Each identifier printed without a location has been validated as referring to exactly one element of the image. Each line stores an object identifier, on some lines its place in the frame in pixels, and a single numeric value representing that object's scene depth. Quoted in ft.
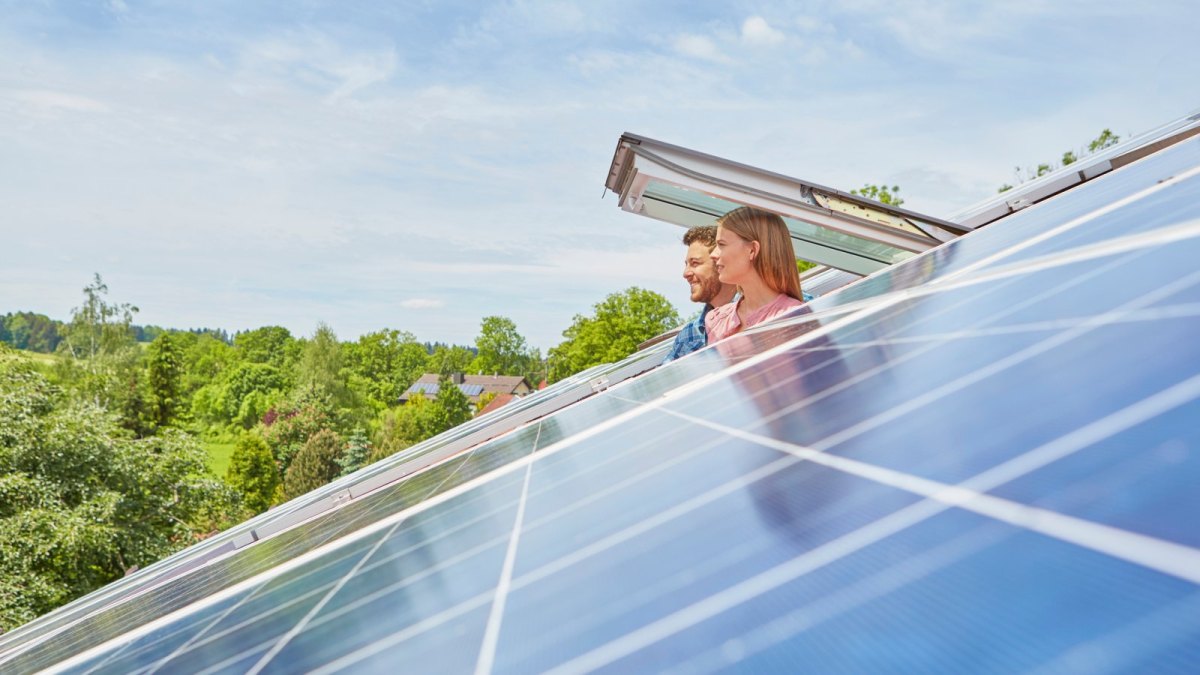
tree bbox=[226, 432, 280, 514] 243.81
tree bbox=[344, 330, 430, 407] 492.95
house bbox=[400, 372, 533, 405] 453.99
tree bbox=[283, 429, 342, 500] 253.03
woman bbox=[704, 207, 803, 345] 22.54
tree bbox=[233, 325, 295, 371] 516.32
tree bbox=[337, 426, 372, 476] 254.06
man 29.12
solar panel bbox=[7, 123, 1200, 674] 2.85
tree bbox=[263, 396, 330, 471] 297.33
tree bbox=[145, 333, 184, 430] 269.85
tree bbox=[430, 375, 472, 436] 329.93
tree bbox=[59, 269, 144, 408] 225.56
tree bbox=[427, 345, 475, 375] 532.32
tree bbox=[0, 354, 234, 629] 84.43
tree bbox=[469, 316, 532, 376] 481.46
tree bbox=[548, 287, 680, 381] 232.12
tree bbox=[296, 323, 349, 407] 315.78
